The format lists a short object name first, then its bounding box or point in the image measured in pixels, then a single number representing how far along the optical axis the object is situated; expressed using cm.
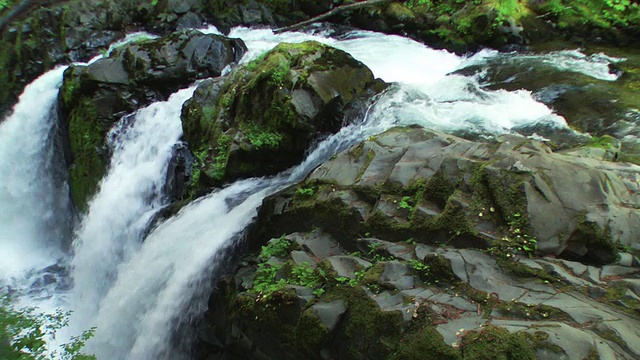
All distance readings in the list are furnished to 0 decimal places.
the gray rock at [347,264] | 415
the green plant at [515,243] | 374
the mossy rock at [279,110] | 682
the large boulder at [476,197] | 379
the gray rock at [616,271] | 353
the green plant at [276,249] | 490
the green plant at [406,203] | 448
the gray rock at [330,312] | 387
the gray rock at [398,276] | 379
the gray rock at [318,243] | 470
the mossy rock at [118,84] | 922
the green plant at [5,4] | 1296
